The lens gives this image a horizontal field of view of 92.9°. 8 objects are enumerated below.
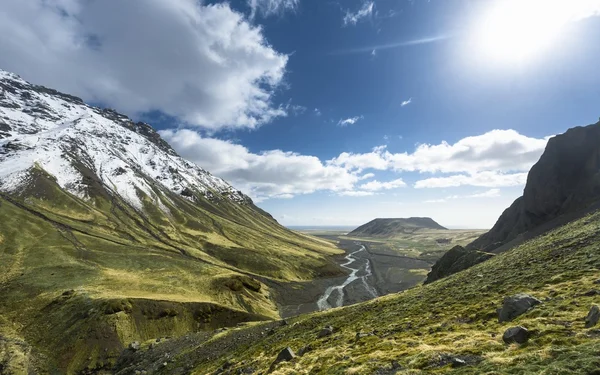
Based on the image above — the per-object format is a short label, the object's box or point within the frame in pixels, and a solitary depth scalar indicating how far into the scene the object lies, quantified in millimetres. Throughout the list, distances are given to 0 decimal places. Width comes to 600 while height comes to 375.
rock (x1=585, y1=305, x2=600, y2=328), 17295
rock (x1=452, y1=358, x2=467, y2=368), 17484
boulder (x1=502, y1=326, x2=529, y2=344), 18109
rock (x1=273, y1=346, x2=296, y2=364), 30561
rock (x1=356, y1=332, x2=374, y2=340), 31594
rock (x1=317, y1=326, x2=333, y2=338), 38034
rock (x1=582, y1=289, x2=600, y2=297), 22562
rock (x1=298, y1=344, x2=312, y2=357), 31548
